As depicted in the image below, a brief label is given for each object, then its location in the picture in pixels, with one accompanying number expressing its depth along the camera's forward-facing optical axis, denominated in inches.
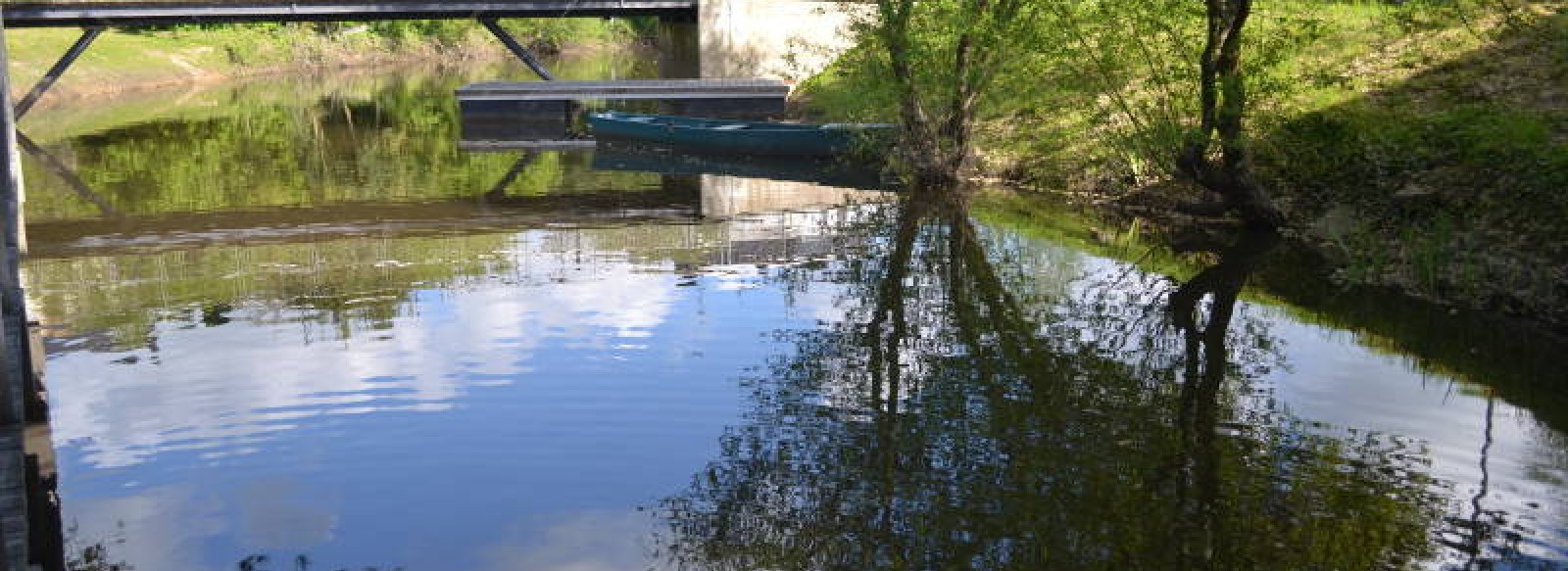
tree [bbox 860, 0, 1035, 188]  892.6
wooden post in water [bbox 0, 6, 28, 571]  307.3
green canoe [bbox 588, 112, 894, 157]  1118.4
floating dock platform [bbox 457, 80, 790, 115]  1467.8
